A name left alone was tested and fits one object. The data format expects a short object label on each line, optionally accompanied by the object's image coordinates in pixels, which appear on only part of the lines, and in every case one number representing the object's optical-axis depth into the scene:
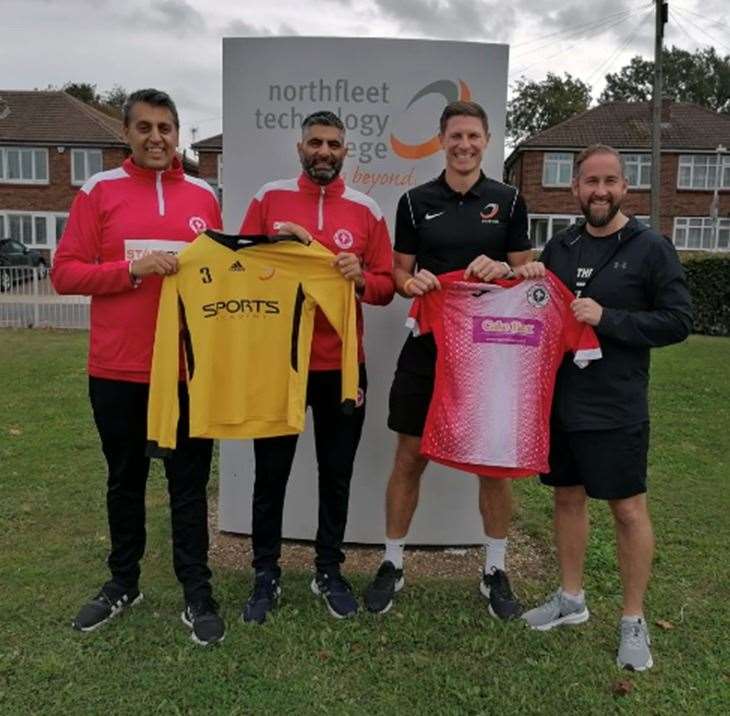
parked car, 26.98
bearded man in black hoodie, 3.17
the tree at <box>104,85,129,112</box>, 60.12
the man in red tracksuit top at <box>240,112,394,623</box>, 3.61
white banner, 4.39
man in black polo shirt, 3.53
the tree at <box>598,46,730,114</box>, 63.56
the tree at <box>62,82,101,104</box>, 57.32
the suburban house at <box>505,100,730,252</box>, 34.31
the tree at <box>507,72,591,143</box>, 51.53
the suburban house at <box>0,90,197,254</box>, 33.62
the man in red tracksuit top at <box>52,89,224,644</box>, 3.30
